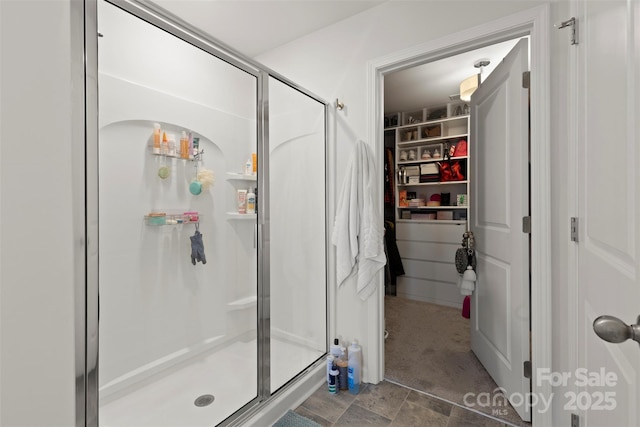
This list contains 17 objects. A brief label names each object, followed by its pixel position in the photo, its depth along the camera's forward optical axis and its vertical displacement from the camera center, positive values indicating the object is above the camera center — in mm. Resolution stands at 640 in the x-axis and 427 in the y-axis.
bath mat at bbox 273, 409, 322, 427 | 1580 -1113
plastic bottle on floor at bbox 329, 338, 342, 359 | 1967 -899
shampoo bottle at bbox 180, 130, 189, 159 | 2131 +486
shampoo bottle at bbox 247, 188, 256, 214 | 2064 +88
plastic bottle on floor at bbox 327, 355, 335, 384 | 1896 -966
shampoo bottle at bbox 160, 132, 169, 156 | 2010 +463
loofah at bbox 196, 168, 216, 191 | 2211 +267
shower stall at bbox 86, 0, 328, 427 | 1732 -119
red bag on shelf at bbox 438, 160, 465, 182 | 3713 +519
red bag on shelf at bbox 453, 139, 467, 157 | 3674 +779
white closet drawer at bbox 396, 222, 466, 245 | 3555 -241
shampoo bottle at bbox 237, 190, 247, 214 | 2201 +94
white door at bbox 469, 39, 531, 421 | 1595 -59
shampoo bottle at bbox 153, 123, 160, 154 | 1979 +495
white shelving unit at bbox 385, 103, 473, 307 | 3623 +65
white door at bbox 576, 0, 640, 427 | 670 +27
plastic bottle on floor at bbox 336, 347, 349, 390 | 1901 -1030
